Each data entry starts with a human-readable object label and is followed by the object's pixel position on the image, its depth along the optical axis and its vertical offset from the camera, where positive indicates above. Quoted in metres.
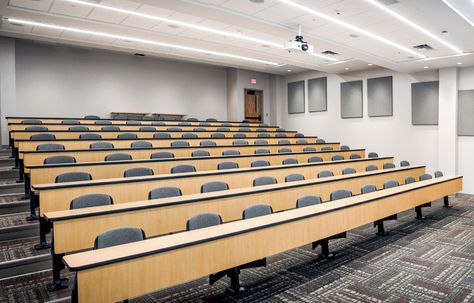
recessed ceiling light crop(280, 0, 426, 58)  5.54 +2.08
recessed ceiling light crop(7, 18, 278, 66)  7.31 +2.49
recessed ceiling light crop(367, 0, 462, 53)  5.39 +2.02
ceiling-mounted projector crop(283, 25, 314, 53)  6.41 +1.73
